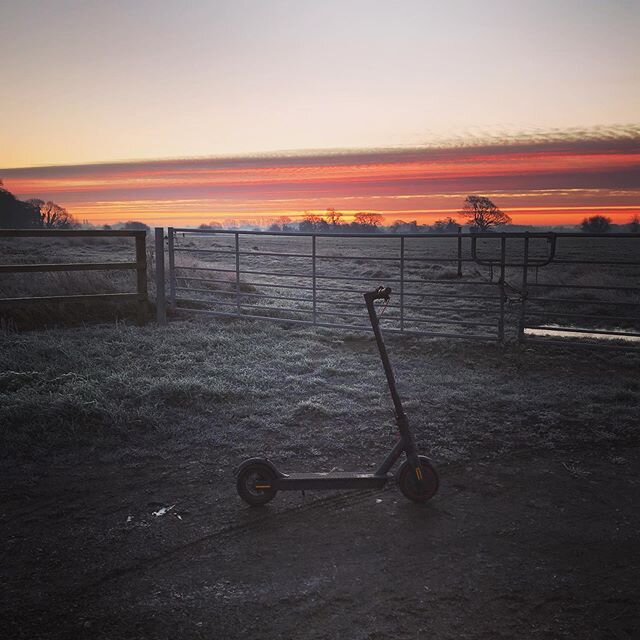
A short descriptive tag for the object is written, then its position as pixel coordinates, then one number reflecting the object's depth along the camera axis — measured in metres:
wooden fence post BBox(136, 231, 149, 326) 10.75
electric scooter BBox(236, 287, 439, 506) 3.79
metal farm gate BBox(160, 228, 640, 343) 8.73
